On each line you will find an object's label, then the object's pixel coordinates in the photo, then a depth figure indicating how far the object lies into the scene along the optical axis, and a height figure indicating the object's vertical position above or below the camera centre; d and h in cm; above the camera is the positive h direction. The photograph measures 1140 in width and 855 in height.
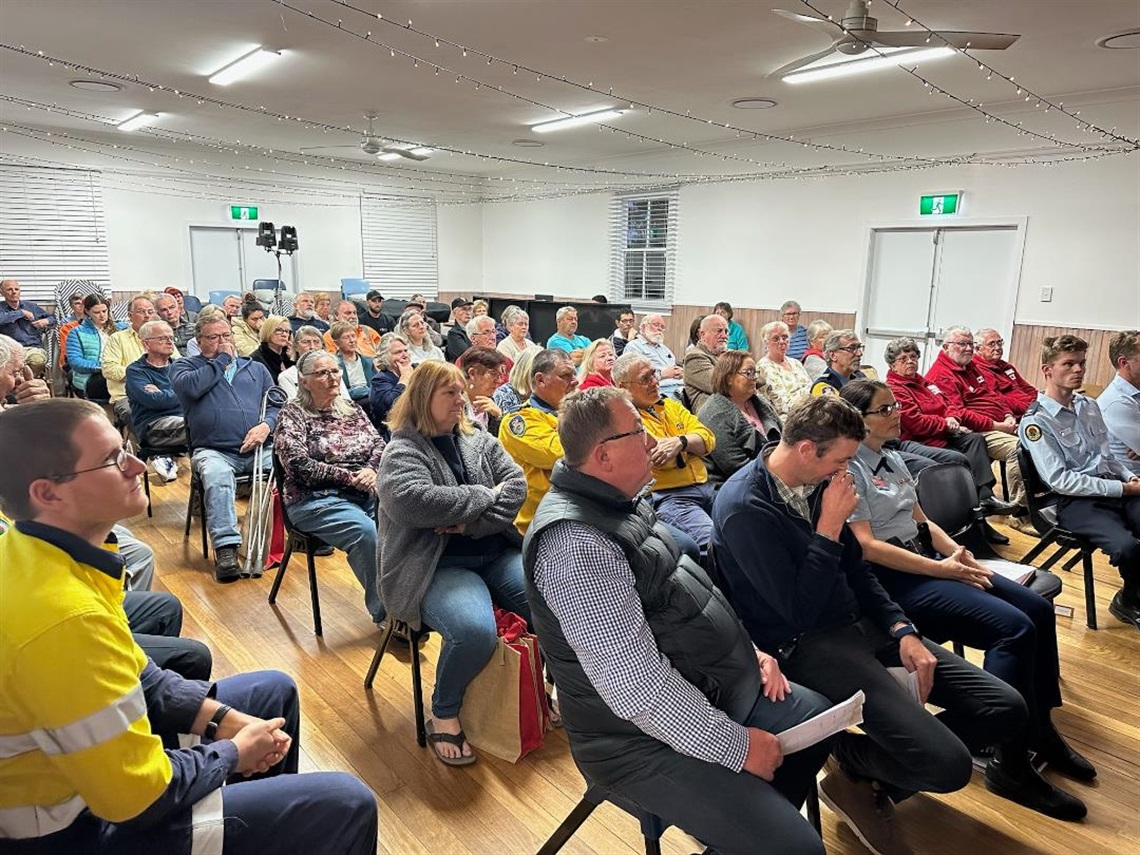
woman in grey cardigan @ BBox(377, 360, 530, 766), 225 -83
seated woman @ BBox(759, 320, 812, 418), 474 -56
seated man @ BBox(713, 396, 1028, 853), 176 -90
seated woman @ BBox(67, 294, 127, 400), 585 -57
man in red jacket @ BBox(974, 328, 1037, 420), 520 -60
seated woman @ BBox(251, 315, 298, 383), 502 -48
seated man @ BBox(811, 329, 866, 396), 459 -43
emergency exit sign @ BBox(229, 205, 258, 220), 1080 +88
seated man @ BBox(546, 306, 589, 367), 641 -46
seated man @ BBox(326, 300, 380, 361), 580 -50
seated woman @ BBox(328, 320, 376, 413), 506 -58
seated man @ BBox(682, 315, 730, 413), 414 -52
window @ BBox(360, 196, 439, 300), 1220 +53
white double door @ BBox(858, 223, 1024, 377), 728 +6
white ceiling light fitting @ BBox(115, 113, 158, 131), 821 +170
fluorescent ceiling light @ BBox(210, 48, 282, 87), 567 +165
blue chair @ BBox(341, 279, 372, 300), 1142 -17
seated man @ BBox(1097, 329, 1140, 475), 343 -52
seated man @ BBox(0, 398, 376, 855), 108 -66
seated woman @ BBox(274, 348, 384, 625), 295 -79
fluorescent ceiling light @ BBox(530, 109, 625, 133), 761 +170
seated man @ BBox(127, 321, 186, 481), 419 -69
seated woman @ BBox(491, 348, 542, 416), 390 -59
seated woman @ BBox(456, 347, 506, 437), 343 -44
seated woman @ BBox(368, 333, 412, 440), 432 -59
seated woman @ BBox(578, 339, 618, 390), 395 -43
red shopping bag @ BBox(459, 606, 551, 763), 225 -128
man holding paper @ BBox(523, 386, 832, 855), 145 -78
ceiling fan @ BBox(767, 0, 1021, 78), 377 +128
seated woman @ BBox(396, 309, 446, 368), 547 -39
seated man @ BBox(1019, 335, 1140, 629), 310 -76
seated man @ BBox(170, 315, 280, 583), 375 -77
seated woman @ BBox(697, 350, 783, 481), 345 -62
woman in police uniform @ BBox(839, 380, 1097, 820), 212 -94
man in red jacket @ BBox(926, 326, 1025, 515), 472 -69
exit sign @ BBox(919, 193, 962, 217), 746 +85
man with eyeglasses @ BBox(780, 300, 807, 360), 753 -47
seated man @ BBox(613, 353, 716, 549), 303 -70
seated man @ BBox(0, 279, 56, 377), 757 -55
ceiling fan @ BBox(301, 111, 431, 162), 780 +156
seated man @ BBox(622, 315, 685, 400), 620 -55
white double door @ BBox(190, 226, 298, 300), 1067 +19
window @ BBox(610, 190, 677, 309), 1034 +50
